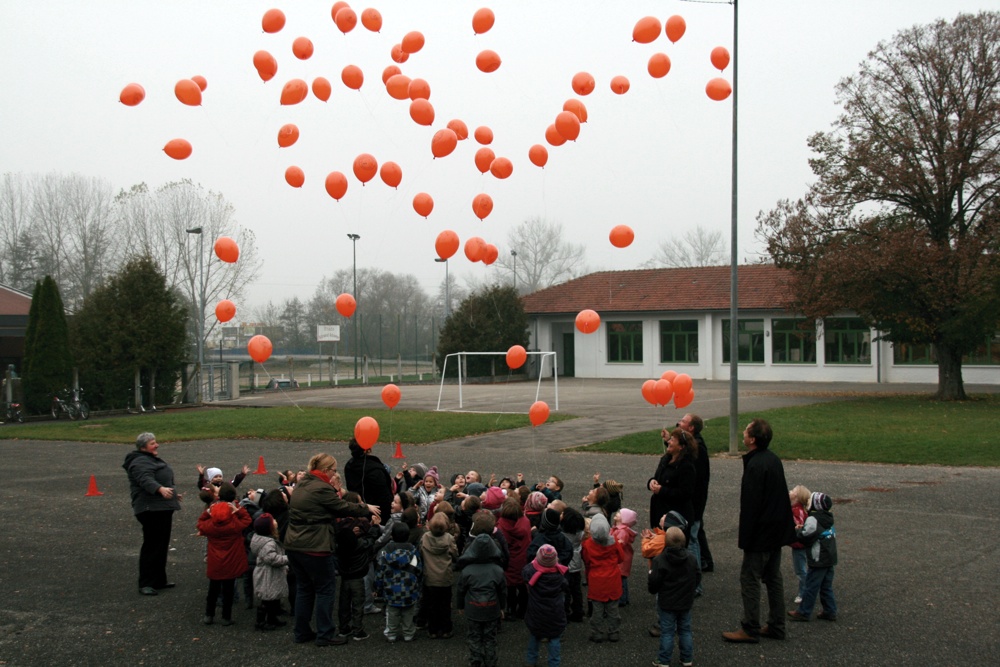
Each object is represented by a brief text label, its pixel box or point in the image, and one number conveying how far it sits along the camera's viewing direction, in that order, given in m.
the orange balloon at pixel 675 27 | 12.35
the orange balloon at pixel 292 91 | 12.41
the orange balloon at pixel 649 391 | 12.80
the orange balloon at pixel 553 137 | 12.71
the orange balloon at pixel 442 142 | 12.46
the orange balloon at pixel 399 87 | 12.62
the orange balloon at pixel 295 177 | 13.26
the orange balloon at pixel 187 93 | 11.96
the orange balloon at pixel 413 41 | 12.84
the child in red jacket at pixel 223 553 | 7.06
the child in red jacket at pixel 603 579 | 6.55
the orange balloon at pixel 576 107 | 12.95
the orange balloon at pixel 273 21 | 11.97
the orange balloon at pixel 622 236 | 12.76
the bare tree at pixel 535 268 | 60.03
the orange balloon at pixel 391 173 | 13.02
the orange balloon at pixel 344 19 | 12.19
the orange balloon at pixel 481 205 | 13.39
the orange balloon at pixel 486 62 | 12.75
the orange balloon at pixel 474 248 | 13.17
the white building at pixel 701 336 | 40.88
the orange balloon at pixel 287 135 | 12.88
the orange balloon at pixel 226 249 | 12.27
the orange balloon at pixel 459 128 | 13.41
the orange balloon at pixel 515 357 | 14.78
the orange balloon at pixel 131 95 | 11.58
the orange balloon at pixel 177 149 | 12.25
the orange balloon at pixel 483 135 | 13.75
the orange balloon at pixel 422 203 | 13.46
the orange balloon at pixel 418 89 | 12.60
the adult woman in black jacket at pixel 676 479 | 7.47
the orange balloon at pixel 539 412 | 12.09
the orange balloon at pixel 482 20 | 12.24
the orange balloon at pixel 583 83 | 13.20
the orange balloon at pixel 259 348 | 12.65
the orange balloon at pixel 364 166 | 12.70
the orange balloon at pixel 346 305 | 13.22
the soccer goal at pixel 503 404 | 27.89
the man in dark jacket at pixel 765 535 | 6.51
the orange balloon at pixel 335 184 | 12.74
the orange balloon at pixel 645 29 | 12.27
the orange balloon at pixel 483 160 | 13.40
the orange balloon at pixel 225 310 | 13.18
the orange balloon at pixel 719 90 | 13.98
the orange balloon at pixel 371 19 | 12.47
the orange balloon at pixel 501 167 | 13.44
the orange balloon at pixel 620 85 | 13.51
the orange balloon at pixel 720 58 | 14.30
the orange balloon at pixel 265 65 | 12.37
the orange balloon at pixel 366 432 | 9.15
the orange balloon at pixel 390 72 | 13.12
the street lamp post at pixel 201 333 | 34.12
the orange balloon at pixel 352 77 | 12.77
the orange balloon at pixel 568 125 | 12.40
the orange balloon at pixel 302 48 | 12.48
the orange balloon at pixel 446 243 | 12.58
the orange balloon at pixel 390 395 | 13.54
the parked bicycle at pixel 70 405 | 28.61
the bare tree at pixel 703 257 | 78.12
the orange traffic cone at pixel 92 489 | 13.26
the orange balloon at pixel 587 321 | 13.44
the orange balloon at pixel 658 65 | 12.92
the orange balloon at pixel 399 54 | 13.02
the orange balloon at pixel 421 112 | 12.33
